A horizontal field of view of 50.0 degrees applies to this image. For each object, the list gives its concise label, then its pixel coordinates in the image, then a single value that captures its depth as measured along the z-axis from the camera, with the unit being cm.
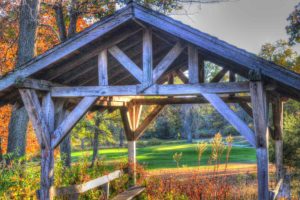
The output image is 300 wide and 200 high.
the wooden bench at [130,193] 717
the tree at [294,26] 2009
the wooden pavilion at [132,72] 502
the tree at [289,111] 1312
